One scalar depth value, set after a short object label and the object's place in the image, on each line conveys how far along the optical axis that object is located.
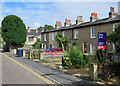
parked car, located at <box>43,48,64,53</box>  24.62
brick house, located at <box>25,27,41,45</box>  61.44
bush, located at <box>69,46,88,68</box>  13.27
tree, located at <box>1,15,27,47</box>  39.10
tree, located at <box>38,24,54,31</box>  103.24
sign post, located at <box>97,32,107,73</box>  9.39
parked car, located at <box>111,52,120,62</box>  11.21
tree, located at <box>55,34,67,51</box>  29.59
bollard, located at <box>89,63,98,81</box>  9.16
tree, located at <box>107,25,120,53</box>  10.04
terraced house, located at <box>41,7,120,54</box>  20.20
